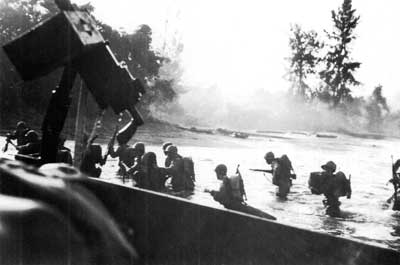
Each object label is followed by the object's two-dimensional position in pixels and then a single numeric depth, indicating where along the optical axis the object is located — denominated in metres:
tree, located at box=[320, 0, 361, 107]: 52.38
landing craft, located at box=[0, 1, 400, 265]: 1.68
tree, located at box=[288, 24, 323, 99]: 57.25
